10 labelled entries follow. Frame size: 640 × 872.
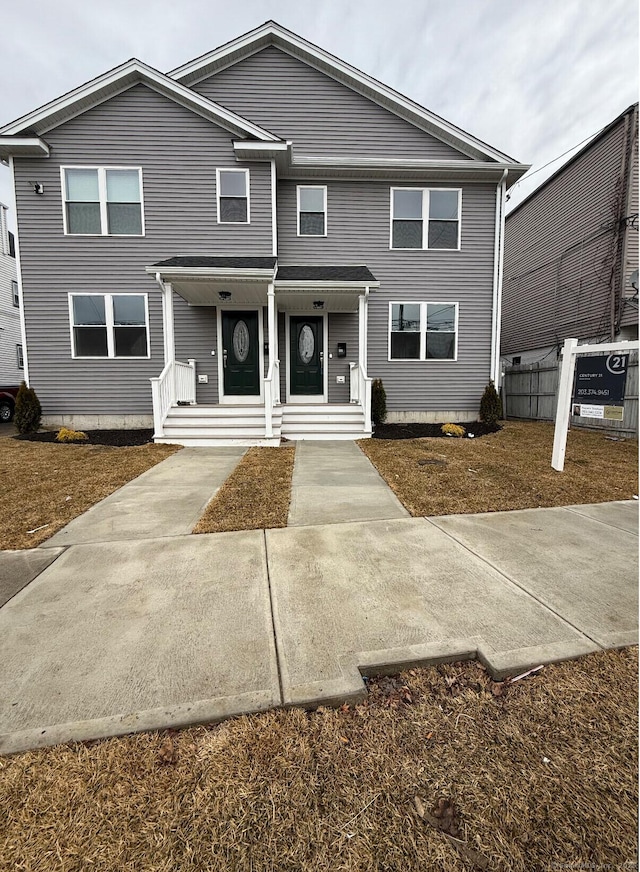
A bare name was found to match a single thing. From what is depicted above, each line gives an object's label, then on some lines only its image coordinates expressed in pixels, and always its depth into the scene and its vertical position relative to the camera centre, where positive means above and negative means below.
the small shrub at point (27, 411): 9.01 -0.52
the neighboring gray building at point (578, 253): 10.94 +4.28
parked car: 14.52 -0.58
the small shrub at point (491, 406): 10.04 -0.46
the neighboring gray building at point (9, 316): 17.91 +3.24
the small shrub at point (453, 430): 8.76 -0.92
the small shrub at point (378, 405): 9.61 -0.41
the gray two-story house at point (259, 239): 9.06 +3.54
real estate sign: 5.31 +0.02
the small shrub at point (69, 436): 8.09 -0.96
